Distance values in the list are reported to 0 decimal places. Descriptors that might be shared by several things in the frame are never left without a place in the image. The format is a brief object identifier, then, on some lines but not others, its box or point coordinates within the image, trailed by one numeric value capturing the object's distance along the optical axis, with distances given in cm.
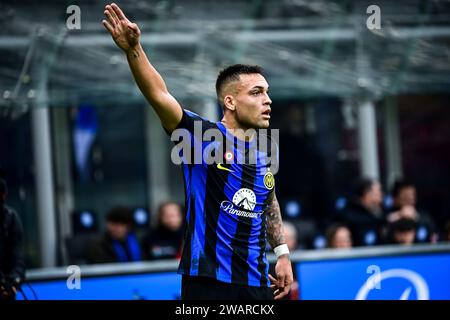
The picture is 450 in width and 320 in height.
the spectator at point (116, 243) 1906
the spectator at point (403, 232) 1937
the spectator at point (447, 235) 2075
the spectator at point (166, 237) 1991
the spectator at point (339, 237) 1923
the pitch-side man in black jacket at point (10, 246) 1427
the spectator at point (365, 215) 2056
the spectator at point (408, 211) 2087
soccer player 1129
